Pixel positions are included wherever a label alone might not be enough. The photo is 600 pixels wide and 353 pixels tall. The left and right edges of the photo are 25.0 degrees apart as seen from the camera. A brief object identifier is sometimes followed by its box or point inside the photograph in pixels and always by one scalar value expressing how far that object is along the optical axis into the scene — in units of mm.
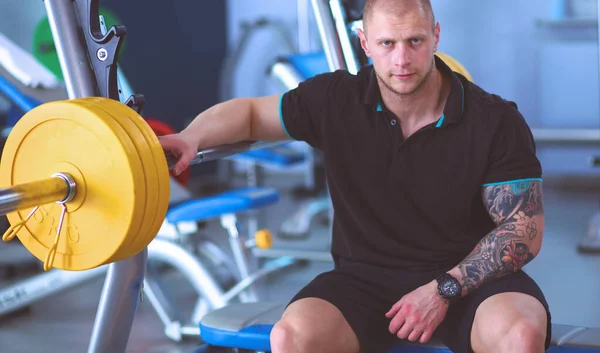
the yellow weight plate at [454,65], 3674
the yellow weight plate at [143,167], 2601
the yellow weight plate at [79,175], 2578
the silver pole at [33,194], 2520
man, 2985
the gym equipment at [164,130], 4074
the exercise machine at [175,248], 4235
